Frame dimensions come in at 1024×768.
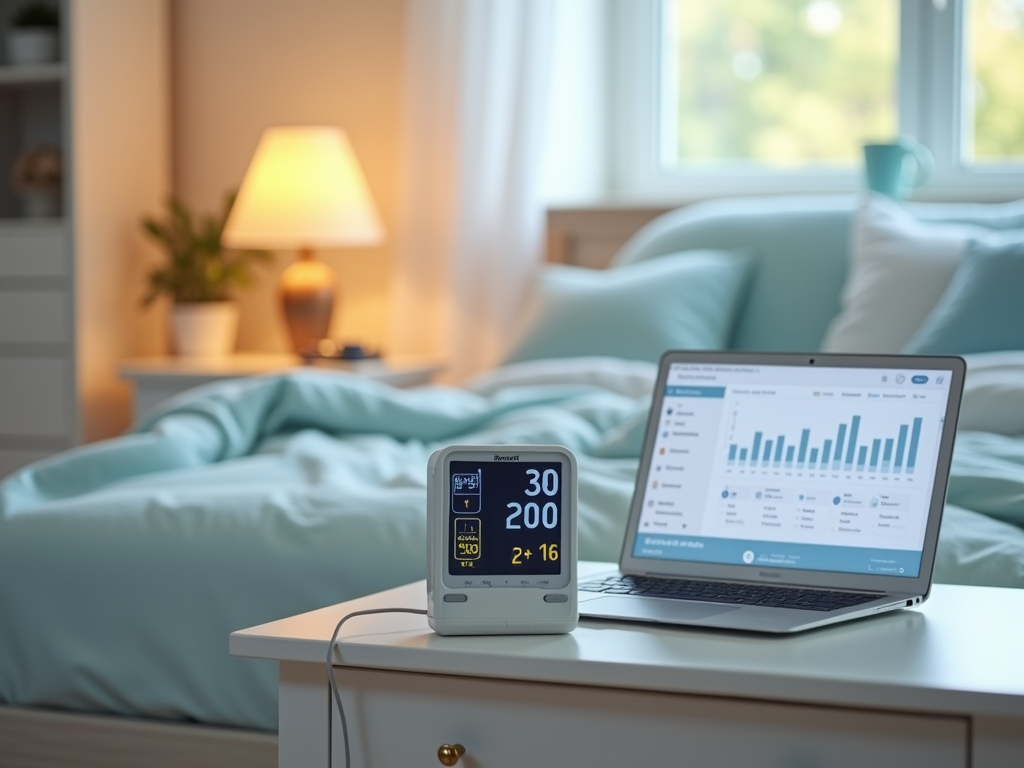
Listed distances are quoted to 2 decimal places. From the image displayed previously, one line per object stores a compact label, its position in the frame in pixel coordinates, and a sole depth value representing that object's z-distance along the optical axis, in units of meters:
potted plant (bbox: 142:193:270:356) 3.57
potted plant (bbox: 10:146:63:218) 3.61
